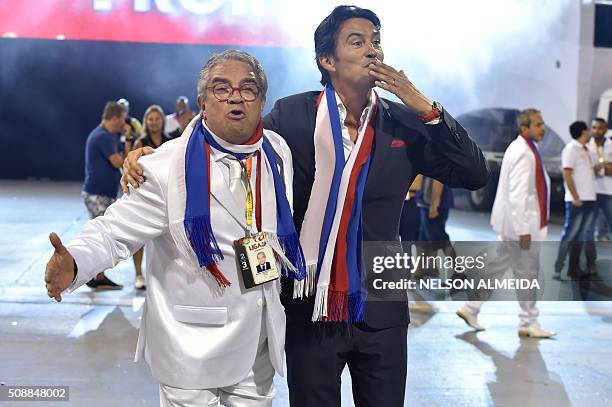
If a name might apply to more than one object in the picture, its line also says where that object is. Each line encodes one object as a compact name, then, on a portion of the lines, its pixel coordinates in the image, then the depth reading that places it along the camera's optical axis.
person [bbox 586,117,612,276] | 8.89
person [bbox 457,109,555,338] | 6.55
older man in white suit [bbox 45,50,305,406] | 2.66
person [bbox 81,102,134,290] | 7.89
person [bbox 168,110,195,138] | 8.86
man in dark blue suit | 2.95
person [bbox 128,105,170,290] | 7.74
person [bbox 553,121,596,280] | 8.67
